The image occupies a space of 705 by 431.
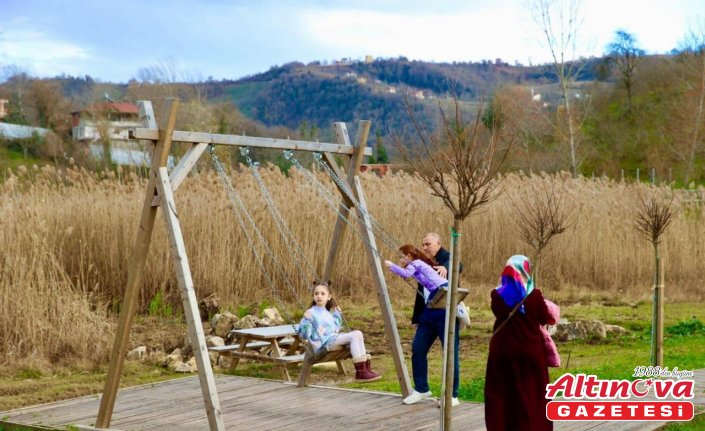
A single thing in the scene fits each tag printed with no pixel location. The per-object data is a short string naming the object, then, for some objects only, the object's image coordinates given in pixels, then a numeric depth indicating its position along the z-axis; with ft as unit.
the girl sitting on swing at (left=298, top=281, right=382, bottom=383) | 28.27
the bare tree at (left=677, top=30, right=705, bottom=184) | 122.83
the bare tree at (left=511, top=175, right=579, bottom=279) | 52.75
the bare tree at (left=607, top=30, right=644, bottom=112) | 198.39
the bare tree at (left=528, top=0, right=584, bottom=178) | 102.68
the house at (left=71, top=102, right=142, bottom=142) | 149.45
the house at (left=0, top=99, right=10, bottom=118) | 266.12
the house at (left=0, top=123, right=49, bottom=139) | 193.75
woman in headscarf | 20.18
